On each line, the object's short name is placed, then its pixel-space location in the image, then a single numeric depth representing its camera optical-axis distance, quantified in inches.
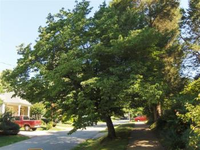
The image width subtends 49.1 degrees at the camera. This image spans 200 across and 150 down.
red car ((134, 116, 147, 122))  1840.1
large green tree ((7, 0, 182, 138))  427.7
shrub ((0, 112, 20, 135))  857.8
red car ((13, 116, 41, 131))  1154.0
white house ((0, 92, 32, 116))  1396.4
